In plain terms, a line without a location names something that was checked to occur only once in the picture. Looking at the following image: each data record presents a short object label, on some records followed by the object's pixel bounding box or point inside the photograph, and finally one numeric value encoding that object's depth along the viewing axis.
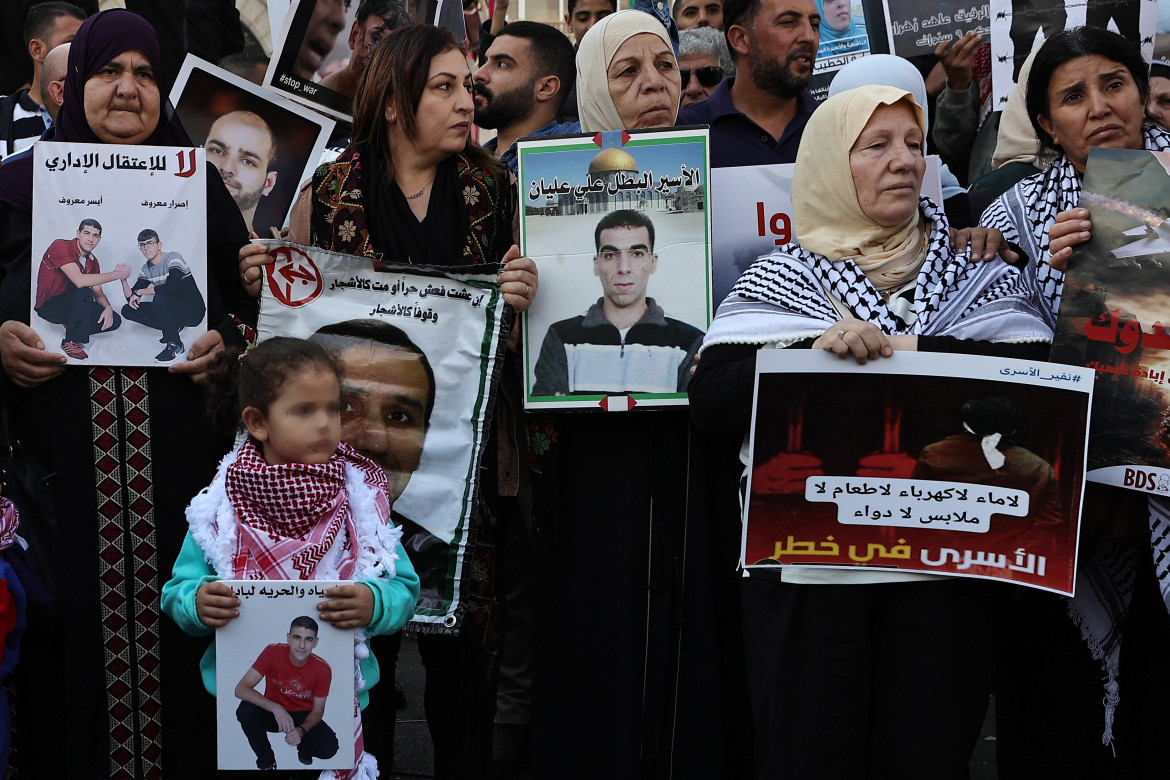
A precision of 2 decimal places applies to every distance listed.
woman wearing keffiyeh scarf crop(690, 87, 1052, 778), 3.06
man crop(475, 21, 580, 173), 5.33
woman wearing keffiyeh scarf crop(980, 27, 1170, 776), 3.38
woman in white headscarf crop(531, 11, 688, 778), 3.73
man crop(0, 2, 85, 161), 5.49
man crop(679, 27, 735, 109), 5.66
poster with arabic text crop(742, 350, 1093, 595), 3.05
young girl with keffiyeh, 3.02
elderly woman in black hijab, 3.65
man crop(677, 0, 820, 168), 4.50
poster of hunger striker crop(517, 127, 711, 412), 3.65
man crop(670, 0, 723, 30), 6.17
